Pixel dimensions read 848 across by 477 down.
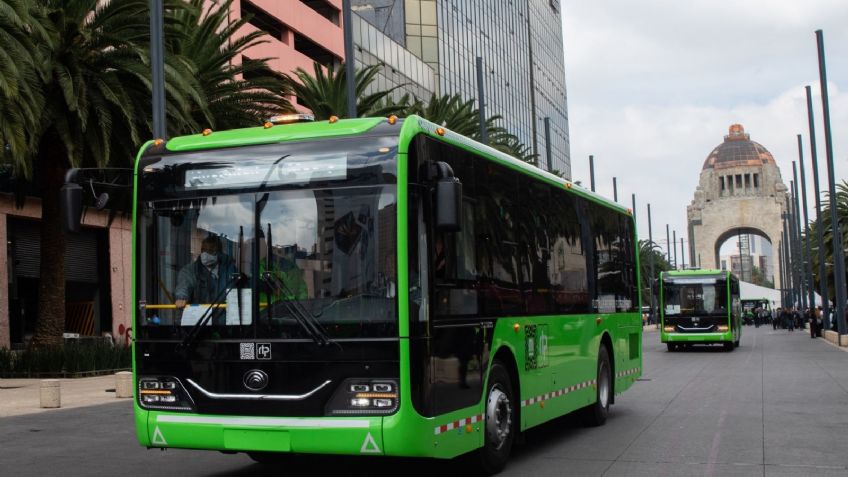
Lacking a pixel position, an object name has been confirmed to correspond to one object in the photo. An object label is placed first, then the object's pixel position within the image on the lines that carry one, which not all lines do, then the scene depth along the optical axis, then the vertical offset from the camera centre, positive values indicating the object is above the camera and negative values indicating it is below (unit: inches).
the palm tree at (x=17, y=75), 757.3 +195.8
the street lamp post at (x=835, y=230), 1477.6 +121.6
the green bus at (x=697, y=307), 1406.3 +6.4
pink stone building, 1371.8 +106.6
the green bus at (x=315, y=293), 298.7 +9.4
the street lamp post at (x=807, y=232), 2060.8 +156.4
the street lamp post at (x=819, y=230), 1670.8 +140.7
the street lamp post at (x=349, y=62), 775.7 +201.7
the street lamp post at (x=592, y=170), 1913.6 +270.0
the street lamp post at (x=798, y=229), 2551.7 +208.2
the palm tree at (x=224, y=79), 1060.5 +258.8
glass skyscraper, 2379.4 +724.5
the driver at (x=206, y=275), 314.2 +16.2
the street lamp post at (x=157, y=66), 658.3 +173.8
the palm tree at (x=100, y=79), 883.4 +220.7
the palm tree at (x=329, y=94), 1320.1 +300.2
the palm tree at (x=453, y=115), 1533.0 +310.1
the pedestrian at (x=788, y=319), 2674.7 -28.8
